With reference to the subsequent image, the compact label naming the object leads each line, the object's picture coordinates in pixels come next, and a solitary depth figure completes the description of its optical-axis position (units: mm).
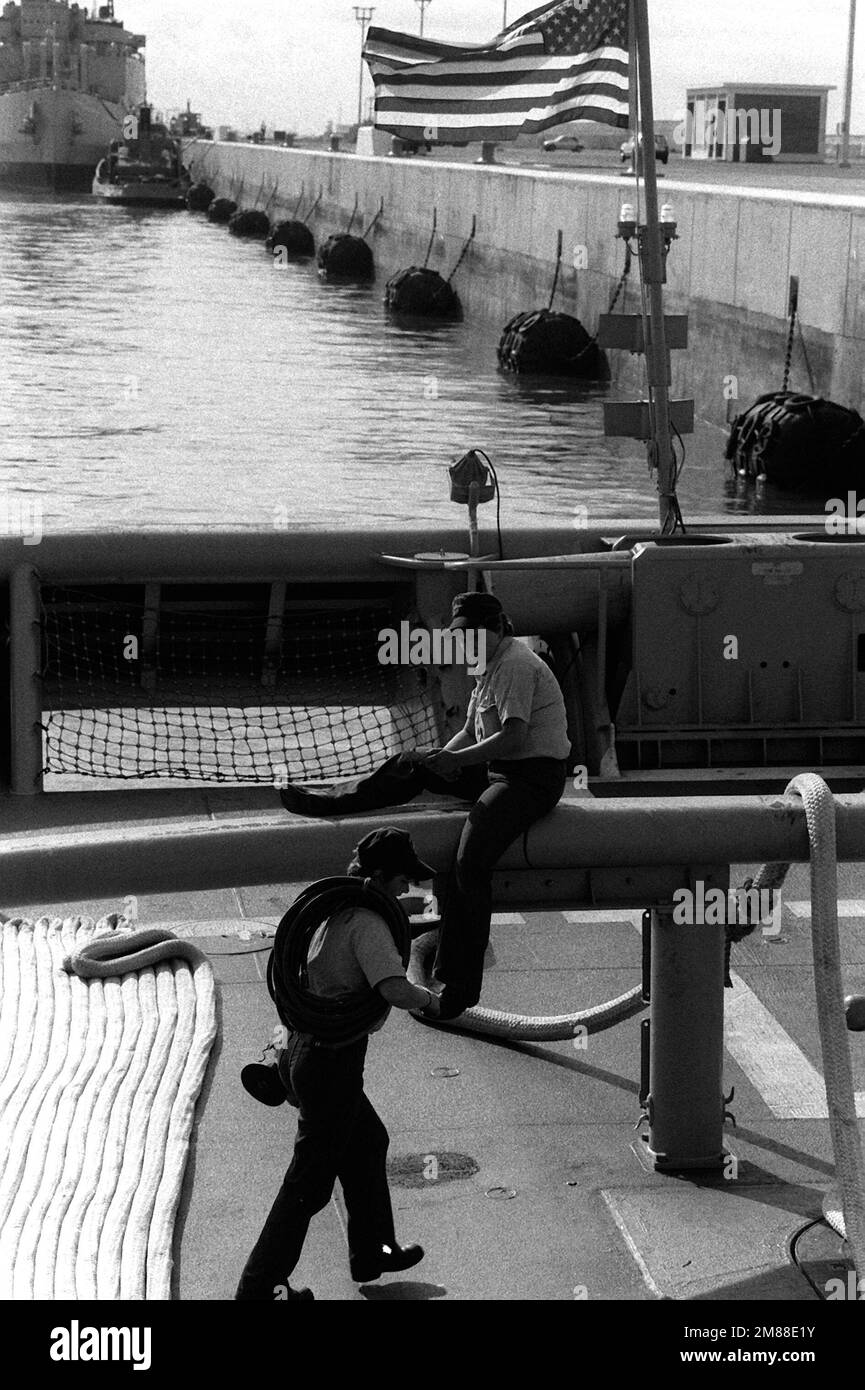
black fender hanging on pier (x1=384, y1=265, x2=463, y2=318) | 53906
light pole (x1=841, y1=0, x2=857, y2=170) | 69112
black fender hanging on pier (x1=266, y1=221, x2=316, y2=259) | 77375
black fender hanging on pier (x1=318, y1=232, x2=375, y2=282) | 68312
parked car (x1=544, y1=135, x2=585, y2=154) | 90912
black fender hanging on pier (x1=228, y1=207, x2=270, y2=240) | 90062
